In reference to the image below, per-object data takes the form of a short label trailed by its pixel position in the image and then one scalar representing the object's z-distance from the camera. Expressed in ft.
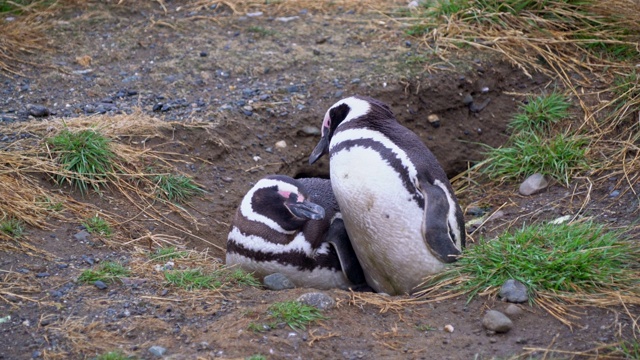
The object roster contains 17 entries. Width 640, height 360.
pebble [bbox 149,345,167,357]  16.74
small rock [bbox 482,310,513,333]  18.13
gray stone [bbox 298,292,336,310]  19.13
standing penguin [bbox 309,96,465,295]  21.21
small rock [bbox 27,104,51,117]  28.53
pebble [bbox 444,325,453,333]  18.52
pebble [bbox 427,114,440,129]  31.63
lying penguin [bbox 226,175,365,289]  22.95
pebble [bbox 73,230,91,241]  22.68
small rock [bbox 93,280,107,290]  19.86
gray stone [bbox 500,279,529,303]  19.10
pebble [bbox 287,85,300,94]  31.17
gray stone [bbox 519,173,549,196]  27.32
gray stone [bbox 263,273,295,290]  22.36
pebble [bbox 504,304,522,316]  18.71
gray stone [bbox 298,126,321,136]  30.14
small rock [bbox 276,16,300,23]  36.58
